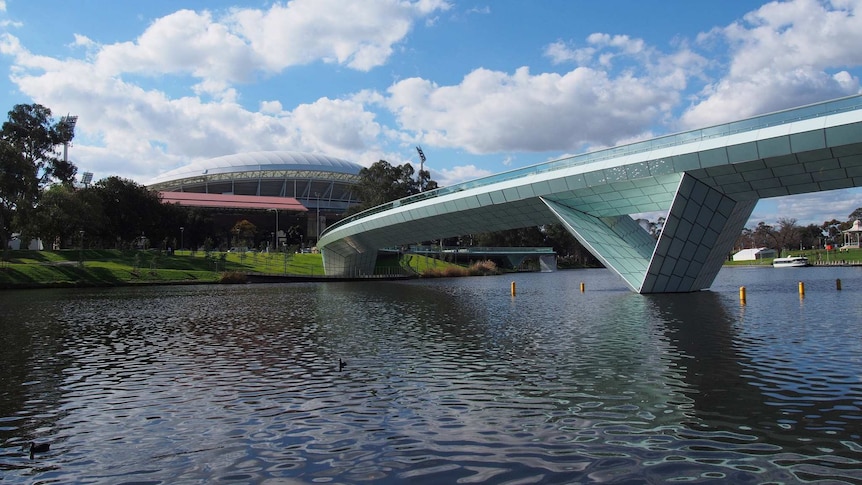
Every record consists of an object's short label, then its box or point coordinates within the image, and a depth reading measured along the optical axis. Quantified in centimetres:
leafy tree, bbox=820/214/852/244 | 17078
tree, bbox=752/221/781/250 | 16224
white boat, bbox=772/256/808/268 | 11362
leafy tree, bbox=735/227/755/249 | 17689
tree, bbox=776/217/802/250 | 15925
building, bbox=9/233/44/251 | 10506
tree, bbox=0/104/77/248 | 5480
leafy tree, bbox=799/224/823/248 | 16512
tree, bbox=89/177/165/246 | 8075
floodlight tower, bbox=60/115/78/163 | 6794
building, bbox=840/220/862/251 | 15400
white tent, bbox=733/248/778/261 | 15112
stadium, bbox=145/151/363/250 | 14121
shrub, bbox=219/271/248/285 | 6222
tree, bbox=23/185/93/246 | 5959
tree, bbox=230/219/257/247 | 11322
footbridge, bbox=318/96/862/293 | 2833
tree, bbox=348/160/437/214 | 10312
